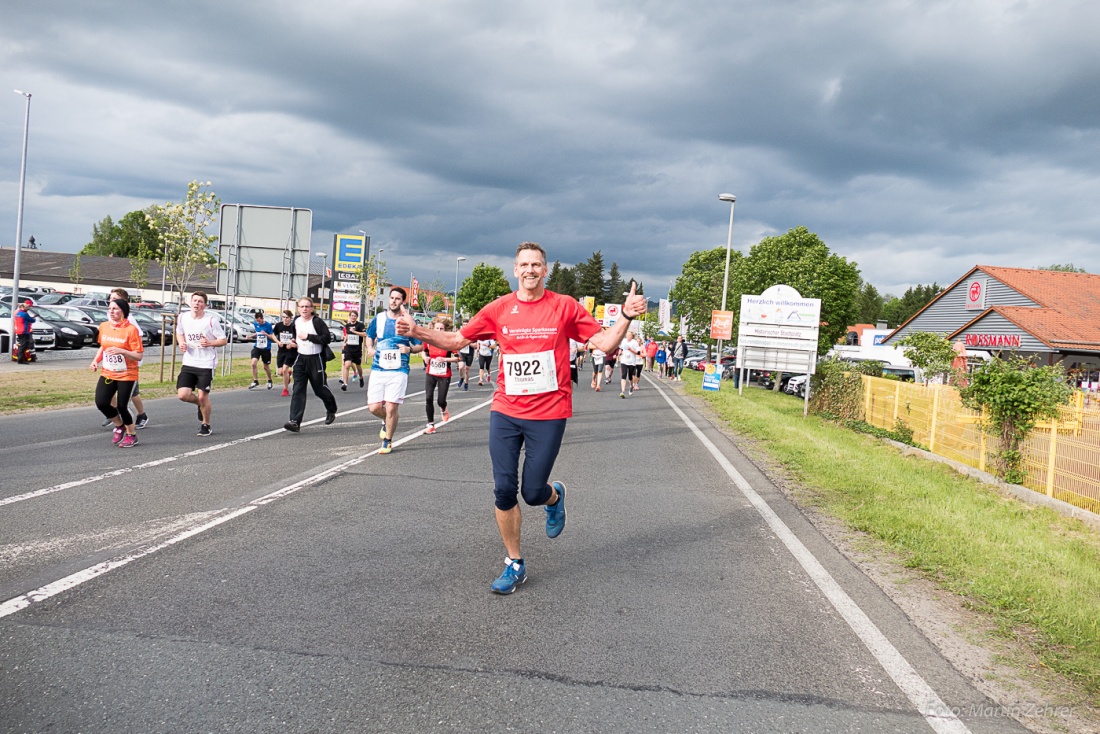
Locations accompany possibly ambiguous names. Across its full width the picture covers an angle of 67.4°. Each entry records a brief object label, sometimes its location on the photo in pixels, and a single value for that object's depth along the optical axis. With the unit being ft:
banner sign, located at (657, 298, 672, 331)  335.26
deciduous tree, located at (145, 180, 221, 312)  78.02
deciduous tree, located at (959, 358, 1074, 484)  32.17
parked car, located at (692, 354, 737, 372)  141.95
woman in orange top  31.09
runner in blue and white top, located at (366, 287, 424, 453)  32.22
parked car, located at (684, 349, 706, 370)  185.55
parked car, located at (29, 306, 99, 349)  101.55
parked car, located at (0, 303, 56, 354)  95.81
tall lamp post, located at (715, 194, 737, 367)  125.39
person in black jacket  36.81
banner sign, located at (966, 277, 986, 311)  135.44
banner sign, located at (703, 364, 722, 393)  87.76
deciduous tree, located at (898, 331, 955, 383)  99.42
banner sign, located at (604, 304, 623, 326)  210.18
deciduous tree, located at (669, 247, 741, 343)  231.30
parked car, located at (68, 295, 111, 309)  141.59
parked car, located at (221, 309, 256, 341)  138.49
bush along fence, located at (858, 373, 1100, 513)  28.81
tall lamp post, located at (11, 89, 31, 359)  88.09
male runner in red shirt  15.37
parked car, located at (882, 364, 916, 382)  116.29
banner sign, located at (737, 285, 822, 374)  72.02
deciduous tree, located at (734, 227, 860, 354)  186.09
